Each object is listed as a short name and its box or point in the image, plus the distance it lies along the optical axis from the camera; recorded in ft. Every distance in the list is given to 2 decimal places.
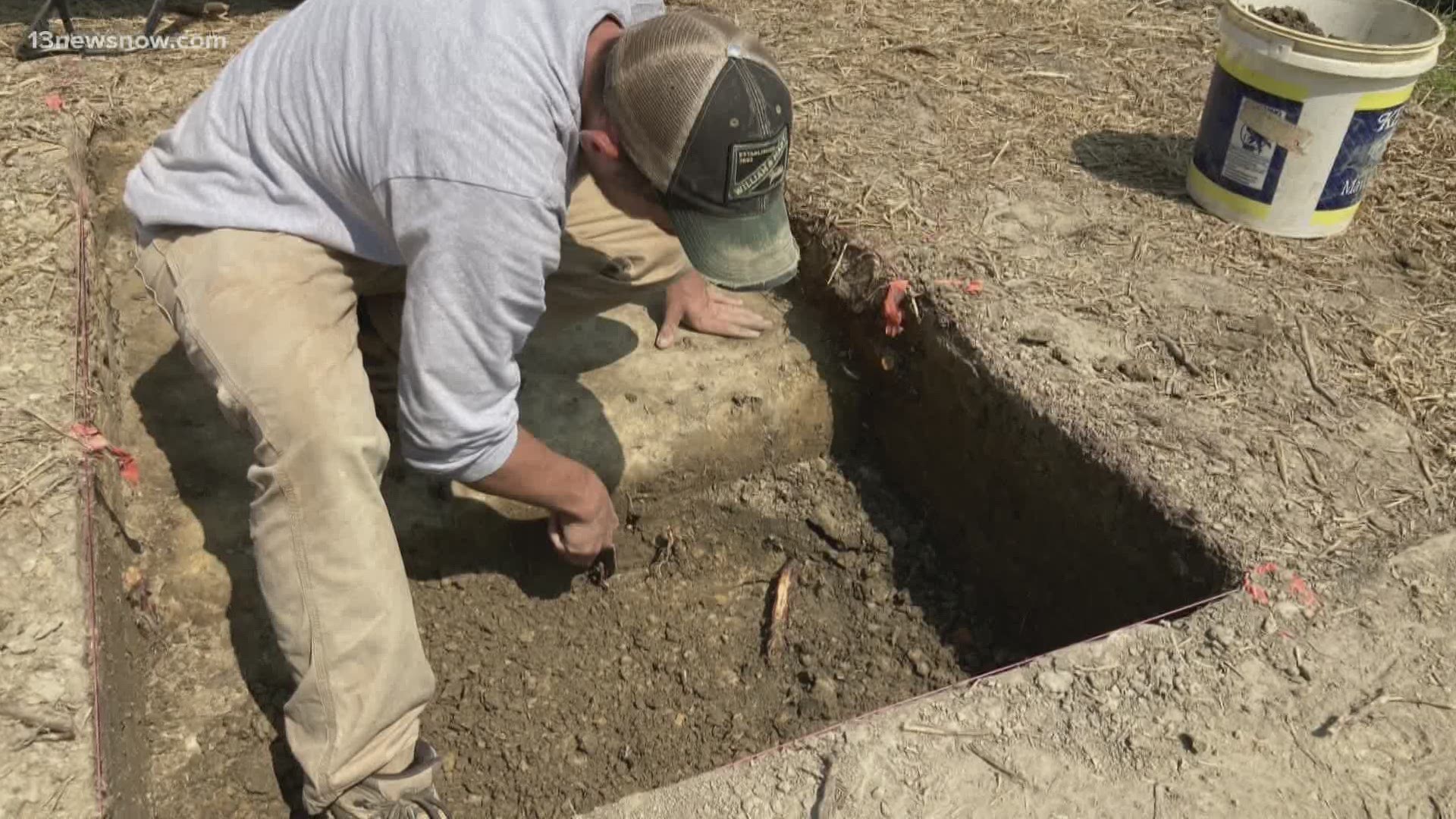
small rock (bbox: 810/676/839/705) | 8.95
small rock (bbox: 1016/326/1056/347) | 9.02
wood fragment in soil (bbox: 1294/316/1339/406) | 8.52
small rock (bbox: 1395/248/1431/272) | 10.03
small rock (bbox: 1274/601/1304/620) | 6.89
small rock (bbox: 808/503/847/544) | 10.15
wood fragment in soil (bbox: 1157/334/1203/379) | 8.73
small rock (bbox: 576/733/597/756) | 8.48
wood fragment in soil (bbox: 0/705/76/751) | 6.10
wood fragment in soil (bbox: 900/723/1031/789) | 6.07
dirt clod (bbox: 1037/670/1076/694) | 6.49
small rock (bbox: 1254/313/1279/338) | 9.09
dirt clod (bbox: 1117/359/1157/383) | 8.68
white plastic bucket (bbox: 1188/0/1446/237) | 9.40
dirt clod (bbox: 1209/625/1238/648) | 6.70
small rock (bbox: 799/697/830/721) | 8.82
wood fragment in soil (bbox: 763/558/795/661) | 9.36
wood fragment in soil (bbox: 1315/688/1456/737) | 6.32
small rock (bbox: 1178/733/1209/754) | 6.23
